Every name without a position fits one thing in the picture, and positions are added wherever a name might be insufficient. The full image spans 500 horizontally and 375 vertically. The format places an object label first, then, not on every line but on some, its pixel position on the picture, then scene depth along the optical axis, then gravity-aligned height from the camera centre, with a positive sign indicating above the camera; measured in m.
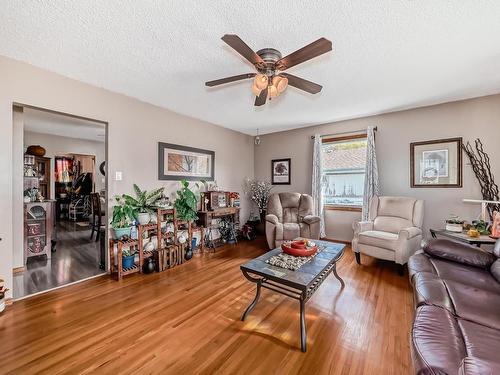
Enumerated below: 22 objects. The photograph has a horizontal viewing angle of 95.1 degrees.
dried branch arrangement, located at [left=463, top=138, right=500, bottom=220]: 3.14 +0.22
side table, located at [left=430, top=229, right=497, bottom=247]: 2.55 -0.60
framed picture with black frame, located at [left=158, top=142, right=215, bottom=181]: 3.71 +0.41
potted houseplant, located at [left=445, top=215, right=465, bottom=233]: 2.97 -0.50
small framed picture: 5.18 +0.34
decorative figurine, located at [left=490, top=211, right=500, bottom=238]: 2.61 -0.47
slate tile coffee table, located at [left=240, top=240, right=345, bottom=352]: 1.71 -0.72
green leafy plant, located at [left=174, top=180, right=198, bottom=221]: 3.62 -0.31
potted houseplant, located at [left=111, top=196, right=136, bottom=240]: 2.97 -0.44
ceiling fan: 1.65 +0.96
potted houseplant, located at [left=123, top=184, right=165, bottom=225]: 3.14 -0.23
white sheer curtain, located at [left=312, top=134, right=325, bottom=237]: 4.61 +0.08
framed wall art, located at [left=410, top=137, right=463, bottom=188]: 3.42 +0.36
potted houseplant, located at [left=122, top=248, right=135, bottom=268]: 2.99 -0.96
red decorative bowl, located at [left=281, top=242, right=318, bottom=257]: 2.26 -0.65
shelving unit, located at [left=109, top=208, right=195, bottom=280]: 2.98 -0.84
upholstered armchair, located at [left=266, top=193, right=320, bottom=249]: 3.99 -0.61
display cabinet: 3.42 -0.67
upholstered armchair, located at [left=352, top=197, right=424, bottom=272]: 2.96 -0.64
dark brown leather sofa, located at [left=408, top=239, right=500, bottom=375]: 0.96 -0.73
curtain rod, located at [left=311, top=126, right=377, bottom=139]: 4.20 +1.03
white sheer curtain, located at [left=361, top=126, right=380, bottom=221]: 4.00 +0.21
